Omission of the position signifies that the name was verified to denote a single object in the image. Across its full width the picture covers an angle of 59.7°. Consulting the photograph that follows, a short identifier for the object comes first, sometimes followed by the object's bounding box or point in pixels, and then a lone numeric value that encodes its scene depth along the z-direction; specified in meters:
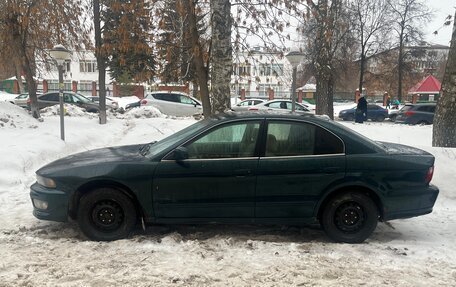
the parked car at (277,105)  21.62
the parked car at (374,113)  27.66
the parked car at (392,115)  27.70
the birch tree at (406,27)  35.31
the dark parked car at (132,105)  29.17
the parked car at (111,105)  25.89
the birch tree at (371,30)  35.16
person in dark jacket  21.66
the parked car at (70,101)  23.56
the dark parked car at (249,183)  4.50
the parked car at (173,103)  24.22
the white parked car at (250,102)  27.30
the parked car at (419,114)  22.61
